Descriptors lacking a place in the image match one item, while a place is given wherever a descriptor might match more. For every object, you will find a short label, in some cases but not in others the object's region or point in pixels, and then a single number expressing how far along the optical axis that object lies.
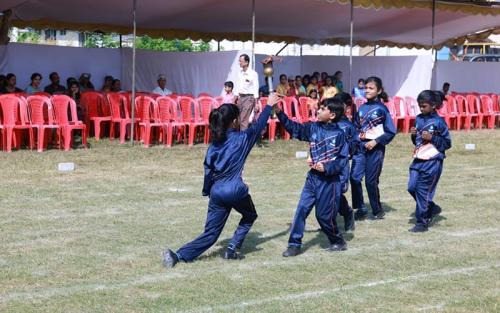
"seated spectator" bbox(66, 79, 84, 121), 16.88
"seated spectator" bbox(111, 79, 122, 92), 18.73
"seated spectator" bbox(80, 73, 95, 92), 18.72
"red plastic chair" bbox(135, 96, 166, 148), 15.89
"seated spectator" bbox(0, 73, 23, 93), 16.20
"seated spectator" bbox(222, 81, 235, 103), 16.52
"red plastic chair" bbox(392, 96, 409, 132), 20.81
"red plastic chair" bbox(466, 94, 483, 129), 22.13
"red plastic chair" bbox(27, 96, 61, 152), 14.57
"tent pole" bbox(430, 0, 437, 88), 22.29
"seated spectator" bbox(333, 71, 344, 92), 21.05
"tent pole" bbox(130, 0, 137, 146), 15.53
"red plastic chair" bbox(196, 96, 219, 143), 16.91
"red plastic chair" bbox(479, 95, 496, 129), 22.41
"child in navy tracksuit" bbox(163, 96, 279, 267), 7.08
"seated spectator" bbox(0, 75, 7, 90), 16.45
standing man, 15.30
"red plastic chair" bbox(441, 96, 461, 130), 21.54
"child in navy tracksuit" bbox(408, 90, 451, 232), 8.90
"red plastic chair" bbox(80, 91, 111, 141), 16.69
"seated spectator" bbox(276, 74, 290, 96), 18.89
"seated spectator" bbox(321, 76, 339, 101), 19.95
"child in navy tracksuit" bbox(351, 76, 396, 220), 9.39
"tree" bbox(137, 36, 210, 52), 33.88
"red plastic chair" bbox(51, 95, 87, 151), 14.87
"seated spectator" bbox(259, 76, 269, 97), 19.17
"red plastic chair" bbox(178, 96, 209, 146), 16.39
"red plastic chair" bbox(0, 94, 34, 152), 14.40
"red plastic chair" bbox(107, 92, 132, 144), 16.48
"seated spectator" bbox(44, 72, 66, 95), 17.50
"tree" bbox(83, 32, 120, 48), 33.28
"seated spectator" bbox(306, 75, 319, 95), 20.58
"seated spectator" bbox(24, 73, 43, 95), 16.84
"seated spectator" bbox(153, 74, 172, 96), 18.33
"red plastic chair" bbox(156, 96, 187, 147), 16.16
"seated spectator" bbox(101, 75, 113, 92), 18.61
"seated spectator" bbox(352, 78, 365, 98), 19.69
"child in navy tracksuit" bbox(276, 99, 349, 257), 7.63
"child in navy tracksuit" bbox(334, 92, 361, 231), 8.54
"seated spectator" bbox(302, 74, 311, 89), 21.30
